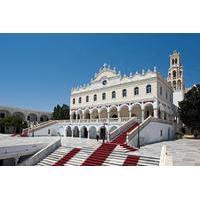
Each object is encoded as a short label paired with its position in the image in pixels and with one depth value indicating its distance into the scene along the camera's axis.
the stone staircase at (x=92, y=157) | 15.45
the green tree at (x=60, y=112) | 52.12
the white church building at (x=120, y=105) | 28.30
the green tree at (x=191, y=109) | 33.67
